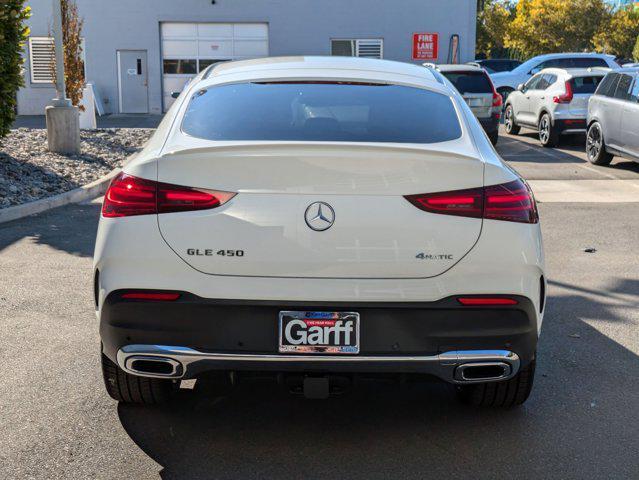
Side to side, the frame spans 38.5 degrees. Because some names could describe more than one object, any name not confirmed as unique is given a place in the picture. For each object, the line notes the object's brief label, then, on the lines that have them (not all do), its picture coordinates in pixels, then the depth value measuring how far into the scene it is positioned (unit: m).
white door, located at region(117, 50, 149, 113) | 31.73
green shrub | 12.29
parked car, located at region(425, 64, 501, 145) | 18.83
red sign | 31.73
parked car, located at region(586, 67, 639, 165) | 14.14
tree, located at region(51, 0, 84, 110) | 18.80
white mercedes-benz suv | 3.62
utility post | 14.85
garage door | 31.56
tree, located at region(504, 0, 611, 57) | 51.53
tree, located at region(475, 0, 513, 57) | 55.59
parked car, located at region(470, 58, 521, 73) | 37.32
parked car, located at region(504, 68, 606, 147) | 18.50
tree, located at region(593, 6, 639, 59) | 53.16
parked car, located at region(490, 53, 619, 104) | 27.34
